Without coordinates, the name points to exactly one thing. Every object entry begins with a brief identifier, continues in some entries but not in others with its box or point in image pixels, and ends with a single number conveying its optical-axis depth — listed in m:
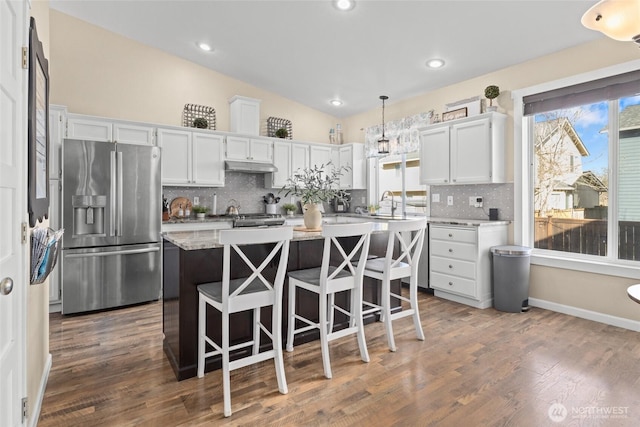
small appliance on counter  6.40
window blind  3.20
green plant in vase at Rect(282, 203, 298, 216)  5.77
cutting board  4.86
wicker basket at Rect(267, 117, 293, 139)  5.70
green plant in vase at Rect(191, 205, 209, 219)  4.89
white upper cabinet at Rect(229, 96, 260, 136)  5.18
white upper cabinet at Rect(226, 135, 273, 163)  5.06
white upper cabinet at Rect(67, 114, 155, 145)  3.99
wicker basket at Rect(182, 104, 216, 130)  5.00
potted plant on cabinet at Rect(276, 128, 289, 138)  5.56
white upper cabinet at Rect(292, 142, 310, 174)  5.64
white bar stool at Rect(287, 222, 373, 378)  2.37
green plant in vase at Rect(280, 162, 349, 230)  3.00
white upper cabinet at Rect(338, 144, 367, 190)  6.00
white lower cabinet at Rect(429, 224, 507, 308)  3.84
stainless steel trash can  3.68
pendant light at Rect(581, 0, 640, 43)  1.27
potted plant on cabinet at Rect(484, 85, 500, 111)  4.03
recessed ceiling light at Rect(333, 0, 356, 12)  3.22
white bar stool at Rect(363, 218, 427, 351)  2.73
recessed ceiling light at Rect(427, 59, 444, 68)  4.06
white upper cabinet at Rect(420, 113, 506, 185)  4.00
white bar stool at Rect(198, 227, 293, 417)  1.98
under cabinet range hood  4.96
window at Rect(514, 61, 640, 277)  3.33
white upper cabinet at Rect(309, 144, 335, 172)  5.85
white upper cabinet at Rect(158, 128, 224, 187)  4.58
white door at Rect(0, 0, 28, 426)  1.20
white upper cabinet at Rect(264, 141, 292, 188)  5.46
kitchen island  2.36
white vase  3.04
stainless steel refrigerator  3.65
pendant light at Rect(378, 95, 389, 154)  4.68
